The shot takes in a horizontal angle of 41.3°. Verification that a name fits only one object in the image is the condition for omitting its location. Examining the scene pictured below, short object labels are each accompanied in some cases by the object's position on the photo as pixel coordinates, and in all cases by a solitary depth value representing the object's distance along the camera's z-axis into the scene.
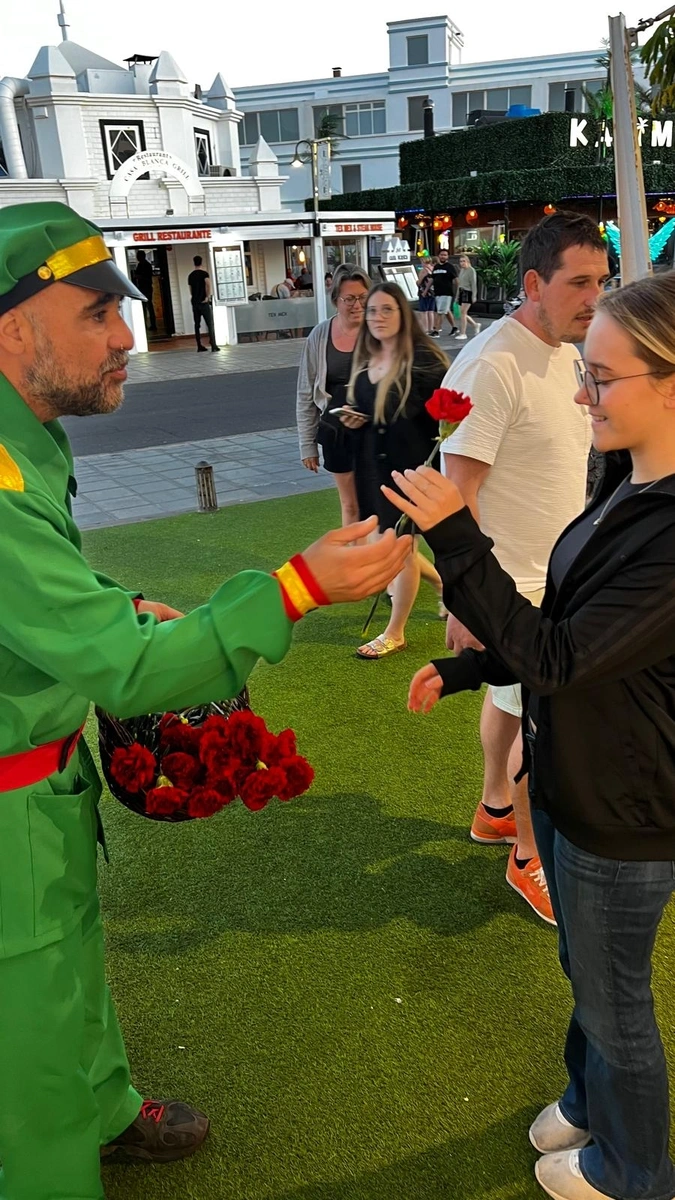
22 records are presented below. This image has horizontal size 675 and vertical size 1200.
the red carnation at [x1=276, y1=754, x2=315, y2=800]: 1.90
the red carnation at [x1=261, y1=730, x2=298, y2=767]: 1.95
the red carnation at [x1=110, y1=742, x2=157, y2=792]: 1.98
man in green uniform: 1.44
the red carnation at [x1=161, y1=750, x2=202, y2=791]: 1.97
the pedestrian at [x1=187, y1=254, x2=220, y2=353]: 22.33
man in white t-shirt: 2.81
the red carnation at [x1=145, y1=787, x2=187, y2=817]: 1.94
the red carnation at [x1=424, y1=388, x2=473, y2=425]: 2.05
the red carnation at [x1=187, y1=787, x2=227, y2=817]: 1.92
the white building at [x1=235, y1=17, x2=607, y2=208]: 50.38
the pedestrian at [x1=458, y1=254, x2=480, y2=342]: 22.88
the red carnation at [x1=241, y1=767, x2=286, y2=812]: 1.89
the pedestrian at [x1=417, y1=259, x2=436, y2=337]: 22.28
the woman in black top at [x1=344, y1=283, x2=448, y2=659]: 4.92
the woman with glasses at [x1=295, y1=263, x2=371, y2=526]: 5.56
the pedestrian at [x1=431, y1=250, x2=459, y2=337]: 21.58
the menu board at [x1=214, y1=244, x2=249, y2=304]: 24.61
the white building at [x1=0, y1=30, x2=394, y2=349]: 24.67
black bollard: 8.10
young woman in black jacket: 1.55
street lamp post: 23.88
